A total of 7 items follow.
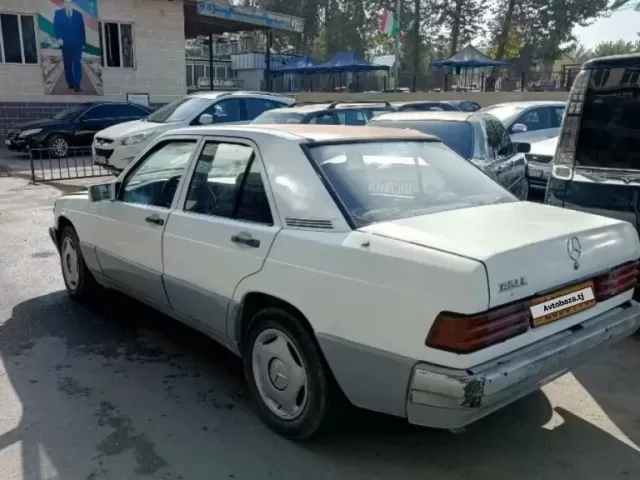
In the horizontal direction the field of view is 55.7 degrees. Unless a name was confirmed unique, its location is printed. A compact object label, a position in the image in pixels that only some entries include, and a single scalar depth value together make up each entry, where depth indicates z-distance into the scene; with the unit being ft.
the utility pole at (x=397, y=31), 97.81
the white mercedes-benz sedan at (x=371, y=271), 8.58
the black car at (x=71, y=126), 55.62
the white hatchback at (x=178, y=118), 40.96
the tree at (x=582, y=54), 205.66
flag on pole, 96.73
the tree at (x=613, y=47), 198.02
